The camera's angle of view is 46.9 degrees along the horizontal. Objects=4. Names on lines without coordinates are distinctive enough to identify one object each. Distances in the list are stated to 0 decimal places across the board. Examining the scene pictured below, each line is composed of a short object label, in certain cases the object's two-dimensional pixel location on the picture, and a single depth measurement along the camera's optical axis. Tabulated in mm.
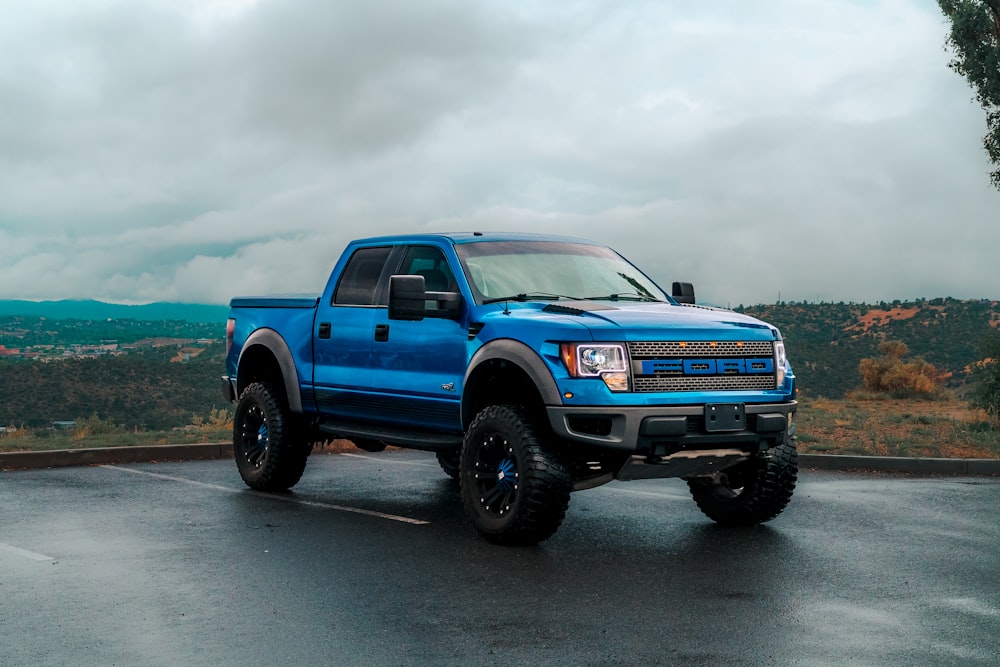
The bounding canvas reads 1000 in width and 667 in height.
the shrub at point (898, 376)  29938
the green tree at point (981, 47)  21609
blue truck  8211
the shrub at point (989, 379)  18859
